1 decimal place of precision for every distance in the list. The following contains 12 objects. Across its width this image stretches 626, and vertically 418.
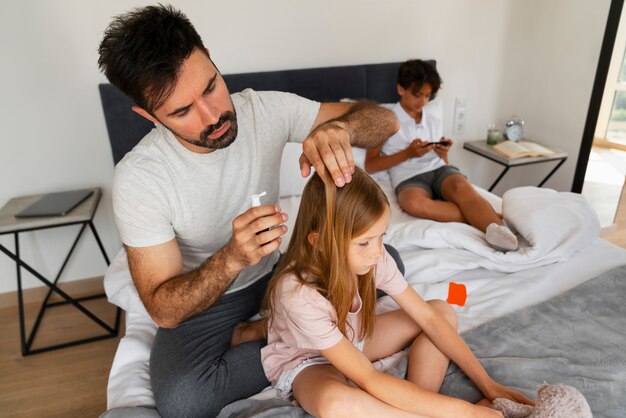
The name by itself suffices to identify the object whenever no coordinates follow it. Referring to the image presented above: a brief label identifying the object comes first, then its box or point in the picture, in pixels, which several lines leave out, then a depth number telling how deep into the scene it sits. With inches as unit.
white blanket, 56.1
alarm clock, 101.5
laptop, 67.6
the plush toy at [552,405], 33.2
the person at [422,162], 72.1
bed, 39.8
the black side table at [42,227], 66.1
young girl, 35.0
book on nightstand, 92.4
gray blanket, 37.9
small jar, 100.0
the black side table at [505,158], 92.0
